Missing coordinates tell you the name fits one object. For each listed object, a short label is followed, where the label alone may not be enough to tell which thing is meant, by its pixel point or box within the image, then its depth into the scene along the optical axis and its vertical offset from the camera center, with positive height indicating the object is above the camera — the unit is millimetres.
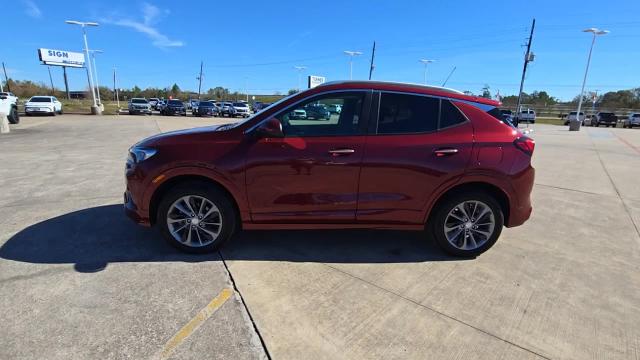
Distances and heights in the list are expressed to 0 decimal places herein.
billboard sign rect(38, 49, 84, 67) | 42500 +4060
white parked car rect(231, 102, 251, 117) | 41191 -1423
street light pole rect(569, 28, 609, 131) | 29094 -1362
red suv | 3625 -665
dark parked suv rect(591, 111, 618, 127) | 42000 -1197
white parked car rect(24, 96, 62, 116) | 28594 -1148
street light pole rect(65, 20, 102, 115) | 35331 -1348
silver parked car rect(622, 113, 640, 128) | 41562 -1205
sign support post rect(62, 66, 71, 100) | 77044 +2009
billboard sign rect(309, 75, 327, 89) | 43131 +2505
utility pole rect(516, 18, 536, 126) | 41475 +4972
